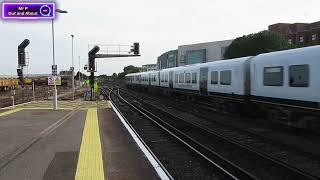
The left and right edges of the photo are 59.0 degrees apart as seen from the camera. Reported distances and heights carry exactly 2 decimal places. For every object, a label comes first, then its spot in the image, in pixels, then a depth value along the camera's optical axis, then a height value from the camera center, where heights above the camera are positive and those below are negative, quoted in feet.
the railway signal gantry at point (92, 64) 81.60 +4.80
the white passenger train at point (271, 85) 28.03 -0.70
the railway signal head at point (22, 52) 76.80 +7.82
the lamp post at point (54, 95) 54.60 -2.83
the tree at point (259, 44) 125.71 +16.37
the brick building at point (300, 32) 185.74 +32.99
